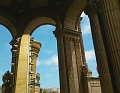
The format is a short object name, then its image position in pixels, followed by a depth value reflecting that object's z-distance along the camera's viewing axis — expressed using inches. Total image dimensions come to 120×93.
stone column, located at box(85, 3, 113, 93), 218.8
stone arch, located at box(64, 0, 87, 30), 458.3
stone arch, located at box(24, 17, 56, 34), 527.8
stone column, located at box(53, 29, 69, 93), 388.5
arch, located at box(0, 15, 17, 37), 516.4
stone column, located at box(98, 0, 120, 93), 173.7
